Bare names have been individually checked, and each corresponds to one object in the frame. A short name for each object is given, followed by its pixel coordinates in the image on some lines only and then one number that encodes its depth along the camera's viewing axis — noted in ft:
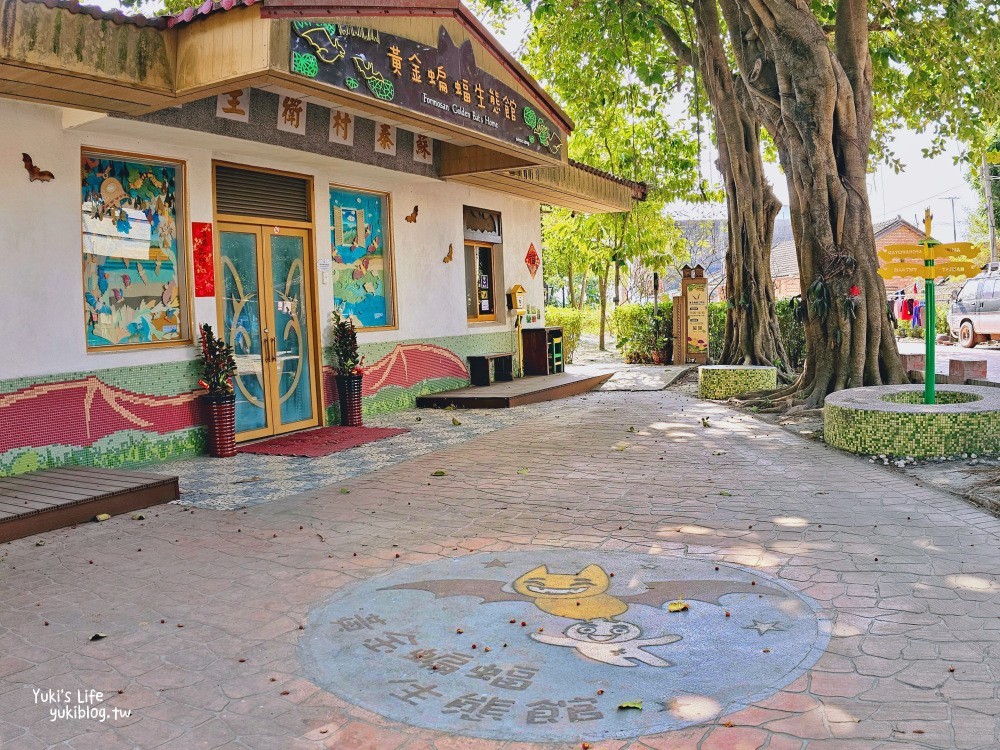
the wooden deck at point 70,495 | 17.16
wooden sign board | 58.49
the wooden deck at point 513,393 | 36.14
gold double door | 27.66
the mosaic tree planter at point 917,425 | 22.02
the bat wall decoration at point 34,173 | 21.18
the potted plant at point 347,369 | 31.17
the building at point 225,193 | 18.94
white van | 66.85
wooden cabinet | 45.47
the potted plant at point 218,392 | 25.50
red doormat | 26.53
